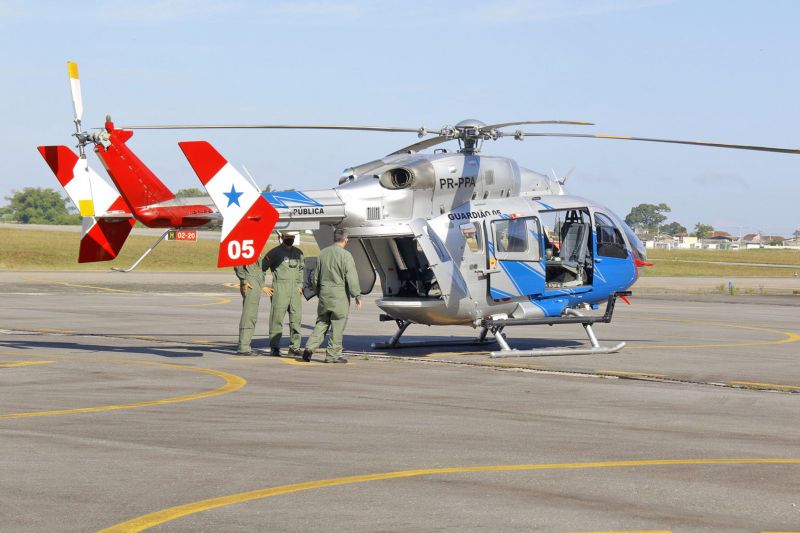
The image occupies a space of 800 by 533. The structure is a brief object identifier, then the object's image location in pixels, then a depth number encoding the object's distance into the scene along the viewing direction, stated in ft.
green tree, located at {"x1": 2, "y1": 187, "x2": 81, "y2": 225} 590.96
